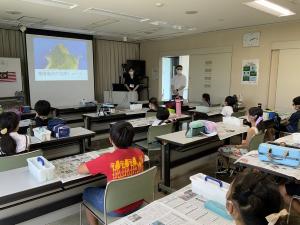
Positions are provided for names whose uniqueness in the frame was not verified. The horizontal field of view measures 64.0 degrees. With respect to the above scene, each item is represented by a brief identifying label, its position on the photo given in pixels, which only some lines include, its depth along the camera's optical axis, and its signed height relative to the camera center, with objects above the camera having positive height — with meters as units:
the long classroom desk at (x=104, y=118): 4.25 -0.73
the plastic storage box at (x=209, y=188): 1.37 -0.64
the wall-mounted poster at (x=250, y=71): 5.73 +0.21
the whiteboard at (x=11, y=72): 5.55 +0.08
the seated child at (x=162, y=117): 3.51 -0.56
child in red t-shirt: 1.68 -0.60
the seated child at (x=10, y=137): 2.17 -0.55
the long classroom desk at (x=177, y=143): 2.66 -0.69
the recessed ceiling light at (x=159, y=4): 3.87 +1.21
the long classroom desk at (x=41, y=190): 1.51 -0.71
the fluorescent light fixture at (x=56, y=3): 3.84 +1.22
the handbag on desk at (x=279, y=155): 1.95 -0.62
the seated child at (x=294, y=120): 3.91 -0.65
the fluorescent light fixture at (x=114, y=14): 4.36 +1.24
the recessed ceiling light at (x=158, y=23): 5.30 +1.25
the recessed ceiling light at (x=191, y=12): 4.36 +1.23
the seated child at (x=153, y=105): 4.45 -0.48
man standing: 7.14 -0.08
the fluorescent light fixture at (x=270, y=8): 3.84 +1.22
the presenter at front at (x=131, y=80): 7.92 -0.04
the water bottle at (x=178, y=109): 4.28 -0.53
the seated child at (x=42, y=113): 3.08 -0.45
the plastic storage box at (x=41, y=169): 1.61 -0.61
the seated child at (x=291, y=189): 1.90 -0.87
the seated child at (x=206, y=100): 5.89 -0.51
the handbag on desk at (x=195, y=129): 2.79 -0.58
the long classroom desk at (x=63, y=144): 2.68 -0.76
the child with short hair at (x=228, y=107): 4.37 -0.51
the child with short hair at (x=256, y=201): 0.78 -0.40
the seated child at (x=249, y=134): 2.97 -0.67
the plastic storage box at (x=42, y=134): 2.69 -0.63
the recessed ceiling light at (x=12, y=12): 4.45 +1.23
